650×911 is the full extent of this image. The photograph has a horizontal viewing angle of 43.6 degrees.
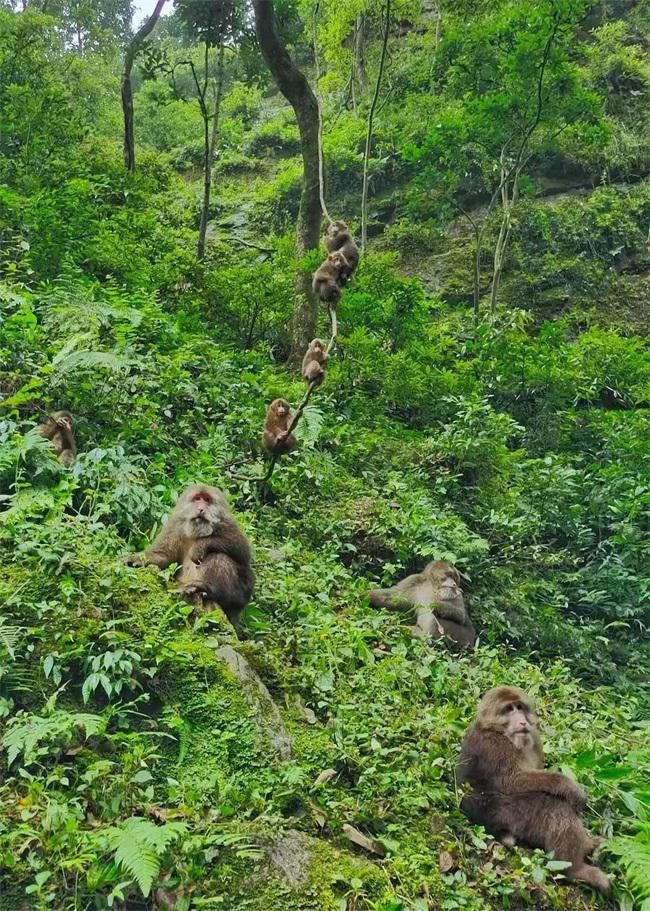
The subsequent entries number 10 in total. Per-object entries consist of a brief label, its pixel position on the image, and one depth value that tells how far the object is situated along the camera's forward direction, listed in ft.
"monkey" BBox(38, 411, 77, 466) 23.21
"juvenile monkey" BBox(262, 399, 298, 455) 26.43
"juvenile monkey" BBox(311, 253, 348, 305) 33.76
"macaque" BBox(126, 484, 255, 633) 17.01
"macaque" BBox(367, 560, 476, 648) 23.48
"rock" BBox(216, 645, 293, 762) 13.97
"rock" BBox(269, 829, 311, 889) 11.45
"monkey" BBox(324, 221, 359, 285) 34.96
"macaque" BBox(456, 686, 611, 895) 13.56
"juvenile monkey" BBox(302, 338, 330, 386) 24.38
